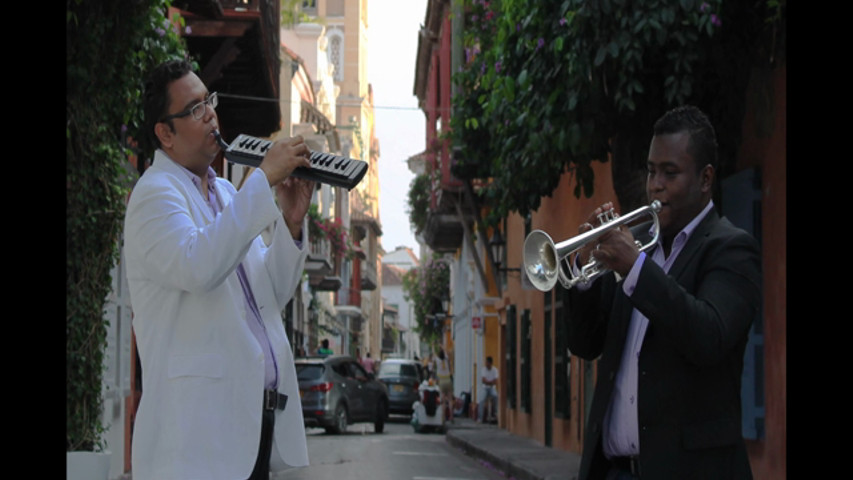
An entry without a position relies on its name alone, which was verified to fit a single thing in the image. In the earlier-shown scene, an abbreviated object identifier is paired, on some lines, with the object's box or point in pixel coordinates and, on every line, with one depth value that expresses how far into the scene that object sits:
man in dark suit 3.24
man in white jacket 3.13
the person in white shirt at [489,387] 29.02
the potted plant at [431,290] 54.66
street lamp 24.17
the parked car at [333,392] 23.77
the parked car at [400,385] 32.47
